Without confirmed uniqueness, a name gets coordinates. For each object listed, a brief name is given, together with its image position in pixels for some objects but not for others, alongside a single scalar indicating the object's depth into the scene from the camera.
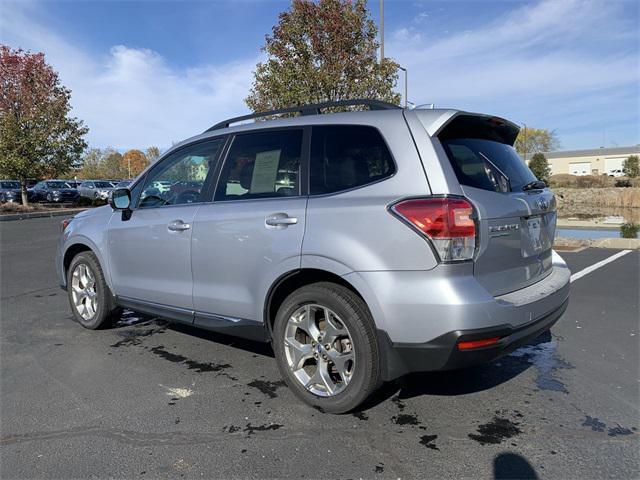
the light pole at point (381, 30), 15.14
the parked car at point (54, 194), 33.62
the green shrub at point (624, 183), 53.97
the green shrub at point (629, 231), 14.25
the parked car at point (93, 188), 38.83
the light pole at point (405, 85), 22.98
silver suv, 2.81
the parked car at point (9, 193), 32.16
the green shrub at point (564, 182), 60.53
